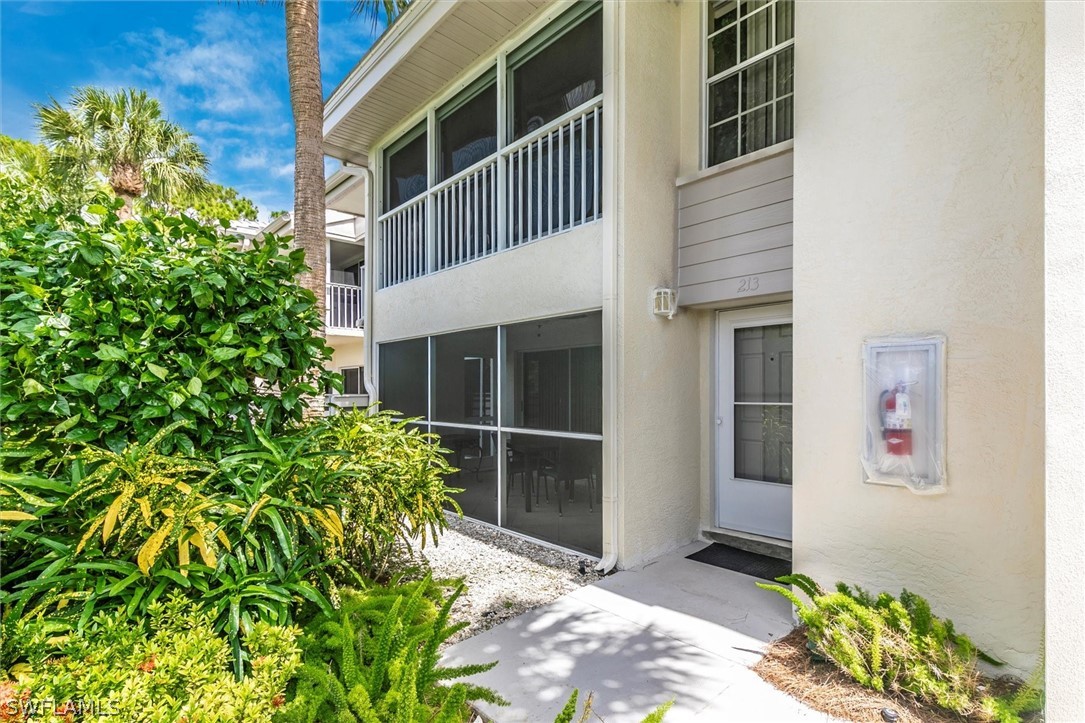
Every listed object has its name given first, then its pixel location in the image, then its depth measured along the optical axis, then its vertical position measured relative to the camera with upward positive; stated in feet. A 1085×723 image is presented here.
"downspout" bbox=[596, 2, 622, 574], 15.08 +1.51
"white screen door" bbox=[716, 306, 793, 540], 15.66 -2.13
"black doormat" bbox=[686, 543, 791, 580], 14.60 -6.16
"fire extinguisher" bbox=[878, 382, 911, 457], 10.22 -1.31
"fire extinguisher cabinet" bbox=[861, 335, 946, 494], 9.92 -1.16
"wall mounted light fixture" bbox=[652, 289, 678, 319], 15.78 +1.62
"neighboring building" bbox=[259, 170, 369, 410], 36.99 +8.58
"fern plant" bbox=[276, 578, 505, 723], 6.34 -4.33
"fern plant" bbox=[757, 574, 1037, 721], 8.40 -5.09
